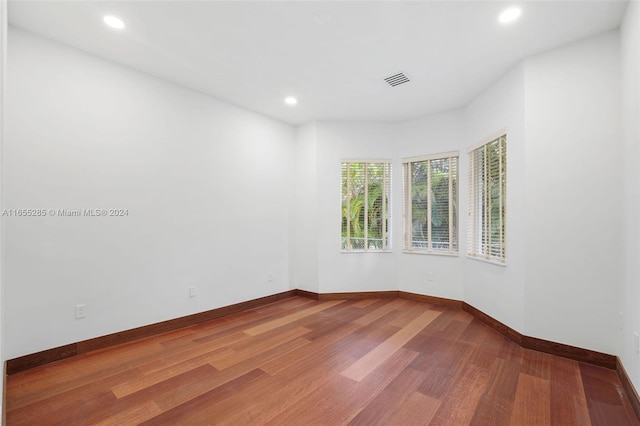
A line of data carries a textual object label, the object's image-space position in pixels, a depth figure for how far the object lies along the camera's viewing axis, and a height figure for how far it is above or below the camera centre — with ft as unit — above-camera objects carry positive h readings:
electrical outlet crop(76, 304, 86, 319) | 9.11 -2.91
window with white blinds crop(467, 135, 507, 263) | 11.25 +0.61
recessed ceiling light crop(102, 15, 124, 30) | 7.92 +5.23
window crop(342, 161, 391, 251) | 16.06 +0.57
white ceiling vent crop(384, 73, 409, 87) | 10.96 +5.10
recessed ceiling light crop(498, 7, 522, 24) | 7.63 +5.22
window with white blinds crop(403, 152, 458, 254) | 14.64 +0.60
